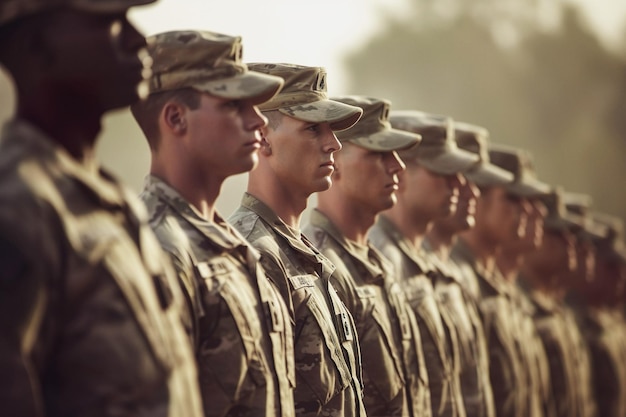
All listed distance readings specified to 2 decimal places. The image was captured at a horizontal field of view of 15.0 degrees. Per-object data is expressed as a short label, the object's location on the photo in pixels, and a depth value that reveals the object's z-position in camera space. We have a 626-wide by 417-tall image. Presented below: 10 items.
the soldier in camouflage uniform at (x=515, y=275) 18.38
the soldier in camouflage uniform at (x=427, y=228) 14.18
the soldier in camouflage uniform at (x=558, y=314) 21.19
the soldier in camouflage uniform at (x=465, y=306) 15.30
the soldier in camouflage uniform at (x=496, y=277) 17.39
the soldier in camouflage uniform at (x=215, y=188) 8.67
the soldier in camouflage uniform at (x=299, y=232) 10.26
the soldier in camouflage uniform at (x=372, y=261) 12.30
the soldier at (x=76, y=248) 5.95
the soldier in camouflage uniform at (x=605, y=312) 24.29
